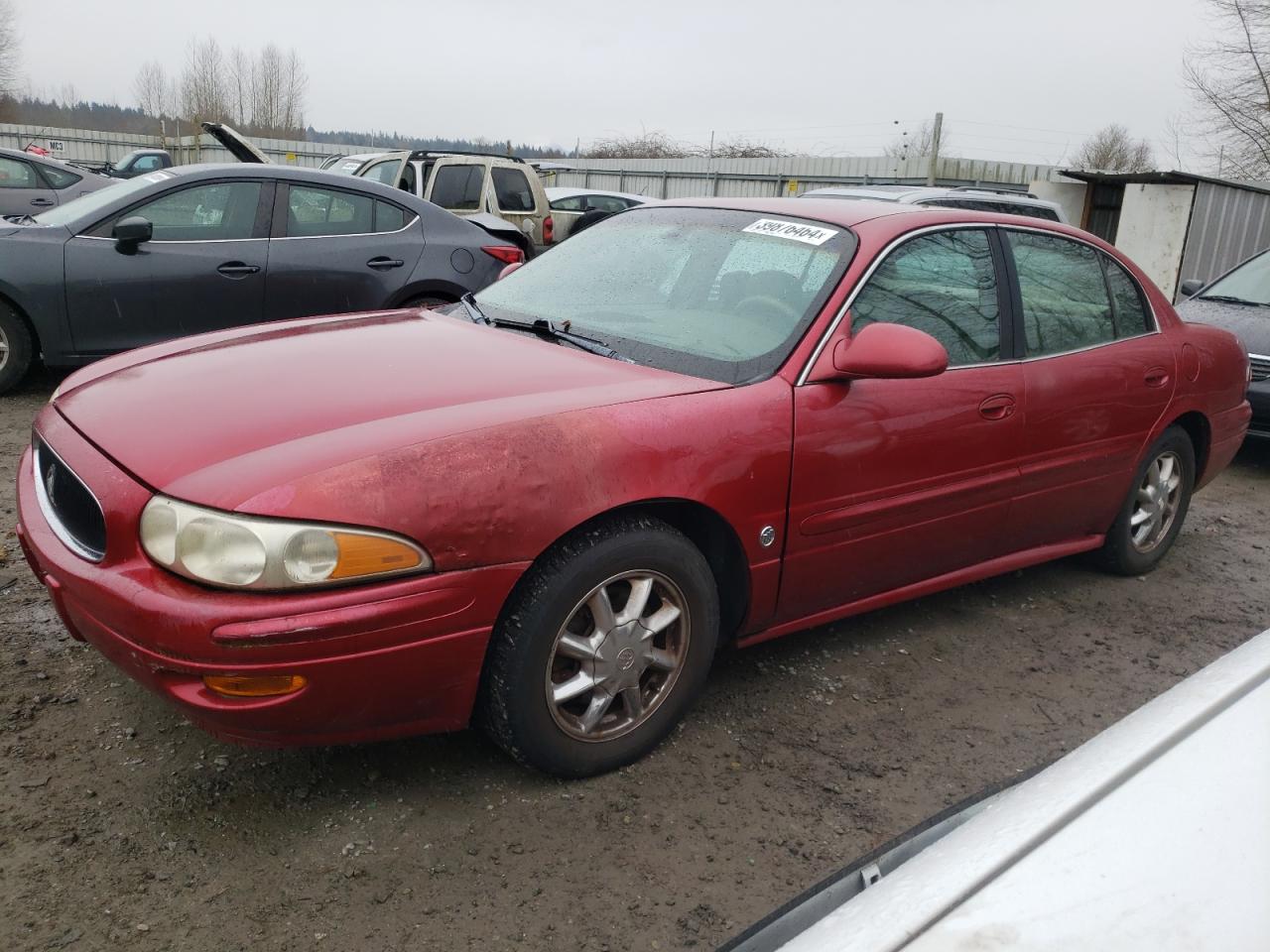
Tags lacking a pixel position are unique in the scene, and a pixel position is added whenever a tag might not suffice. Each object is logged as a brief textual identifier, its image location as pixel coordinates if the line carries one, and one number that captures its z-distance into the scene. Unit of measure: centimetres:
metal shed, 1227
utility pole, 1750
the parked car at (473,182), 1199
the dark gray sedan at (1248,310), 641
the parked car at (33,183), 1085
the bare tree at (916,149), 1872
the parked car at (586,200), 1665
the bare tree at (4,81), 4399
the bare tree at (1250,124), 1964
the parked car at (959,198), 876
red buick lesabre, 214
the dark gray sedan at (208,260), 586
